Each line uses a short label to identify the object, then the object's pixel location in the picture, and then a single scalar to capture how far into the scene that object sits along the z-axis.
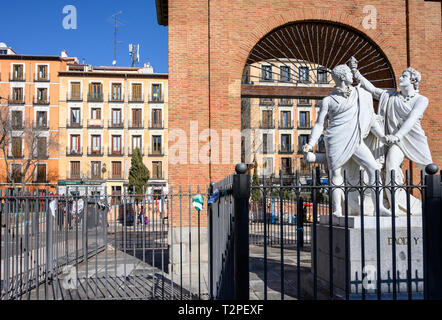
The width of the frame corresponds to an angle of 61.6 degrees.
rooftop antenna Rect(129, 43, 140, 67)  46.56
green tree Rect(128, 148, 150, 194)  36.41
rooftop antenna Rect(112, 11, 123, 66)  41.54
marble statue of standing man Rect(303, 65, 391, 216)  5.44
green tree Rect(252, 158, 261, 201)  27.02
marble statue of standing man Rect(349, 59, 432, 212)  5.67
